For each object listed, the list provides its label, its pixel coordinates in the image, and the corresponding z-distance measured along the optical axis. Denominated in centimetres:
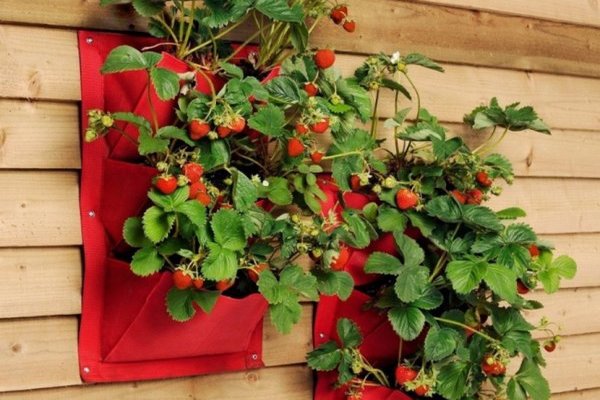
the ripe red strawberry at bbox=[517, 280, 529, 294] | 329
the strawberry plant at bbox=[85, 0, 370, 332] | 288
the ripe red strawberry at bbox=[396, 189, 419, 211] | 320
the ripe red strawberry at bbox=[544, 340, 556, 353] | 333
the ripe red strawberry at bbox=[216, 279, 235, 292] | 294
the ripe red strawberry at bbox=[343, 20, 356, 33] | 317
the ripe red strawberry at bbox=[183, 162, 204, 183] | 288
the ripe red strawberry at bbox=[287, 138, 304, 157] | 299
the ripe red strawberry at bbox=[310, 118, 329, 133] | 299
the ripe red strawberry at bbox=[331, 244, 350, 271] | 306
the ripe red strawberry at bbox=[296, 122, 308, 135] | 299
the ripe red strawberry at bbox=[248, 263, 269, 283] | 299
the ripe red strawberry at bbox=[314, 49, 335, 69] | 308
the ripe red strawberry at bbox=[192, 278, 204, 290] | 288
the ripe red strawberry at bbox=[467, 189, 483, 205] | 328
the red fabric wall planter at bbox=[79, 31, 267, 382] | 299
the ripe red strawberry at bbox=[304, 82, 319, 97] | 306
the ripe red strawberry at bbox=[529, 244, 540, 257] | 329
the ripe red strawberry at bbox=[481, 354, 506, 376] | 316
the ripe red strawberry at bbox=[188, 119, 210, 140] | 289
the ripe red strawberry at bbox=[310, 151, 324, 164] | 306
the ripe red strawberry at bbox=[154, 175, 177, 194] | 285
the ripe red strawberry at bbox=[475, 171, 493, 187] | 325
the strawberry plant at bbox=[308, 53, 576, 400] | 316
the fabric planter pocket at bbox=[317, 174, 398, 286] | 324
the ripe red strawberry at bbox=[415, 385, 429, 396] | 316
